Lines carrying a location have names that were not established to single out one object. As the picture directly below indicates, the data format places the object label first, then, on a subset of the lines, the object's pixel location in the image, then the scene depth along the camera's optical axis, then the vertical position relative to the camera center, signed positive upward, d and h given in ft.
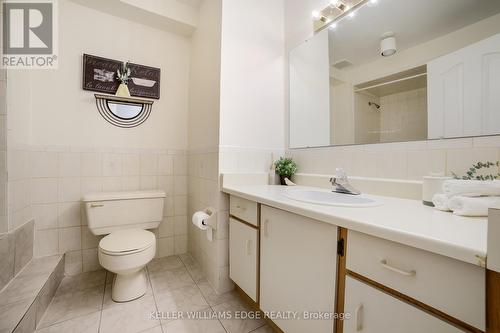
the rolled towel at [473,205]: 2.16 -0.41
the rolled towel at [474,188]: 2.31 -0.26
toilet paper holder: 4.89 -1.35
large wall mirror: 2.88 +1.63
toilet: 4.31 -1.70
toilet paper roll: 4.93 -1.31
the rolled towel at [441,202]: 2.49 -0.45
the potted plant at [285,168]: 5.39 -0.09
